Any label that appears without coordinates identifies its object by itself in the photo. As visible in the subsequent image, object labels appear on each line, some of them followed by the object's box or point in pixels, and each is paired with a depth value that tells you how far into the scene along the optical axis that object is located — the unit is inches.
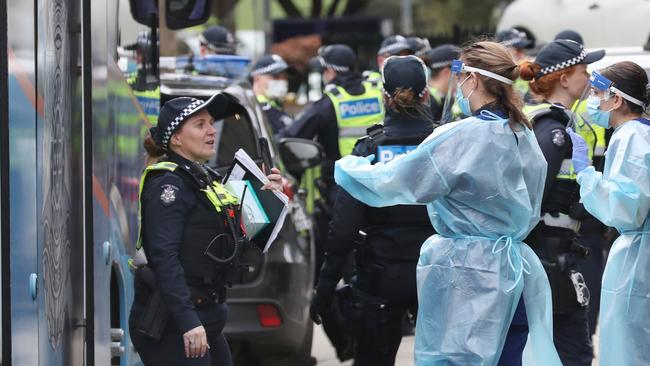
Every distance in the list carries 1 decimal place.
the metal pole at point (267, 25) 2068.5
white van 1193.4
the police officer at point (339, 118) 796.0
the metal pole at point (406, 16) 2675.4
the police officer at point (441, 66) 890.1
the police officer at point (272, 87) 928.9
